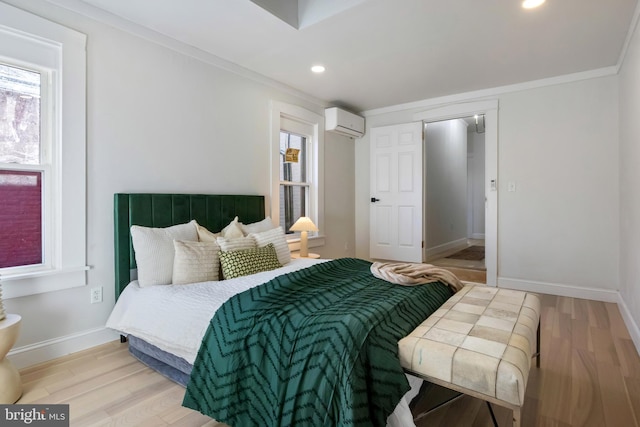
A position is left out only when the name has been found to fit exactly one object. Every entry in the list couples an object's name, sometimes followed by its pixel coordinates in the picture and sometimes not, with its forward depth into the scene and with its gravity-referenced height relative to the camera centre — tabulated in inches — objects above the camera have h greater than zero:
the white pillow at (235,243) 98.7 -9.4
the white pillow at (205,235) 103.9 -7.2
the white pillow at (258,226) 118.5 -5.1
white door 184.5 +11.8
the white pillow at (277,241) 110.7 -9.6
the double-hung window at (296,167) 150.1 +22.9
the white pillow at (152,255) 90.0 -11.7
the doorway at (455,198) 214.2 +12.3
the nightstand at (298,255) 151.5 -19.8
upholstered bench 45.3 -20.9
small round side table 65.6 -31.9
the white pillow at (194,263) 89.4 -13.8
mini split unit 178.7 +51.0
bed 67.1 -20.3
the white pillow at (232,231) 110.8 -6.2
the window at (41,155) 80.7 +14.9
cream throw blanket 79.6 -15.5
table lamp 147.3 -6.8
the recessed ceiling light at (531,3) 90.0 +57.9
